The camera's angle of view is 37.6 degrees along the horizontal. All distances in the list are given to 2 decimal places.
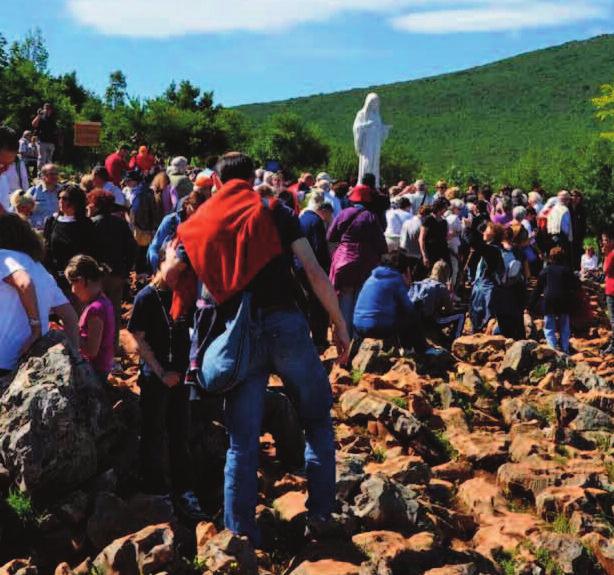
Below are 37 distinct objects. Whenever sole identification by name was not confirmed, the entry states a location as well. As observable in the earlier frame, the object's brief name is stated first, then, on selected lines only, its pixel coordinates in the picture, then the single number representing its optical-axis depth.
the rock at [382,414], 6.55
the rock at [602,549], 4.91
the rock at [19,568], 3.88
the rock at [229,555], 3.90
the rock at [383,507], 4.63
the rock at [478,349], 9.41
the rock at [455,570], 4.18
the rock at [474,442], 6.51
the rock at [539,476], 5.95
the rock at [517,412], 7.66
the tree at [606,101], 31.80
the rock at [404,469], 5.68
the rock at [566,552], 4.79
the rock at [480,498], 5.61
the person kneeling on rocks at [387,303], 8.34
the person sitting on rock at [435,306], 9.45
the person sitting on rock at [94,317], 5.32
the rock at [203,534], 4.20
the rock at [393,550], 4.18
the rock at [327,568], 4.01
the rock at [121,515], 4.26
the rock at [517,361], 8.97
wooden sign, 17.91
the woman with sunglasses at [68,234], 6.88
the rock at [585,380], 8.83
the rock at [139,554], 3.87
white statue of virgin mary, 18.17
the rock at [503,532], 4.98
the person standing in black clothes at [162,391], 4.81
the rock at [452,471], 6.18
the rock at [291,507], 4.60
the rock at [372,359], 8.47
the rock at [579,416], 7.41
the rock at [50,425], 4.35
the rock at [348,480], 4.89
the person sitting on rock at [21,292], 4.69
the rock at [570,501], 5.58
